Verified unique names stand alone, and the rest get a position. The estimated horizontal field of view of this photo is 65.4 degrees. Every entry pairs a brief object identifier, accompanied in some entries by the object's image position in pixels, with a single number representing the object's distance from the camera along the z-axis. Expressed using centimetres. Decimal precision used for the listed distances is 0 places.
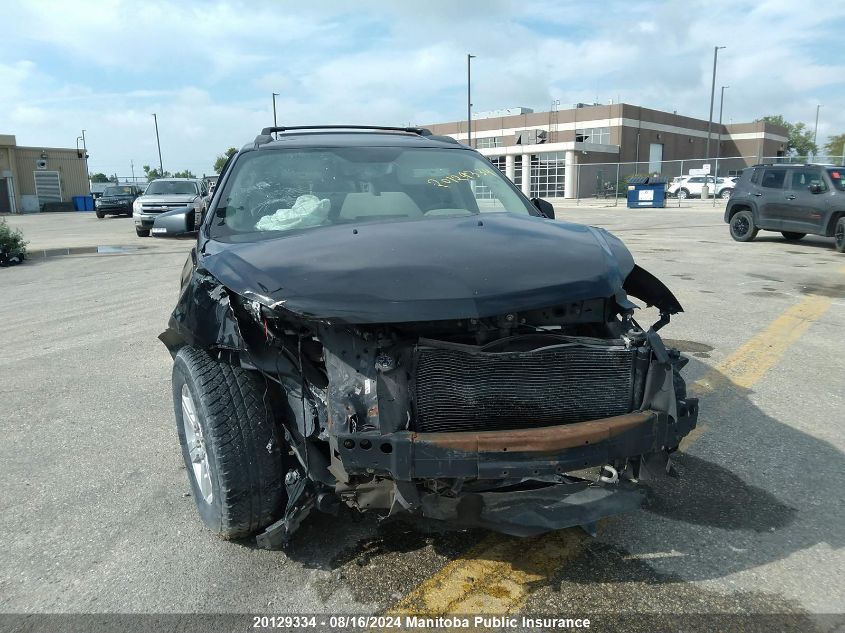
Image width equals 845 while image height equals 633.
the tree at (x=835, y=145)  6566
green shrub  1335
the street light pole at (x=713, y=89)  4397
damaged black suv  230
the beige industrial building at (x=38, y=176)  4459
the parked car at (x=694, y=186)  3894
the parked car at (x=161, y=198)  1892
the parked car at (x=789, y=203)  1330
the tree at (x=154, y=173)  7120
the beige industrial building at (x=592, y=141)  4812
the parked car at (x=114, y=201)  3278
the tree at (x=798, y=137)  9126
